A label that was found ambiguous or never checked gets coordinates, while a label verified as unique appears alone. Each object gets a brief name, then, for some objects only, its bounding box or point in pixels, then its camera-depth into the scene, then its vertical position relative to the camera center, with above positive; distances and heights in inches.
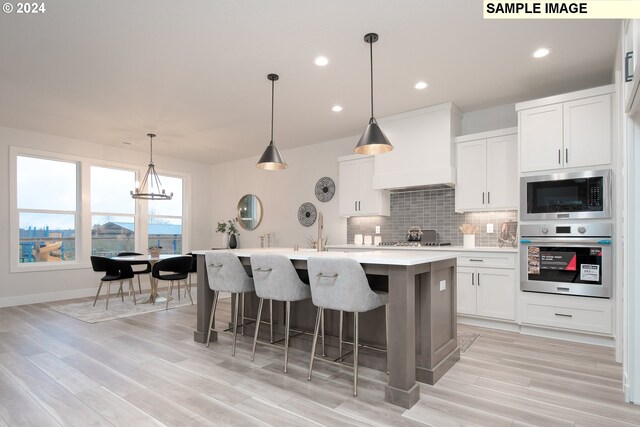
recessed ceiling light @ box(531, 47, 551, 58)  127.3 +58.6
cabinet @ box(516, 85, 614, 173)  137.9 +34.8
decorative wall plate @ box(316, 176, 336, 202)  247.7 +20.1
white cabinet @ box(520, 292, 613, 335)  135.0 -36.5
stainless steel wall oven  134.4 -15.6
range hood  180.5 +35.0
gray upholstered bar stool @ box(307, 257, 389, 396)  96.0 -19.1
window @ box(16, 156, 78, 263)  227.5 +5.7
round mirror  291.9 +5.5
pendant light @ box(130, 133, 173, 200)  220.1 +15.5
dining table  213.2 -25.7
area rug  185.6 -50.7
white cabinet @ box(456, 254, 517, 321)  158.1 -30.2
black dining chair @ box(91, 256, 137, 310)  211.8 -29.4
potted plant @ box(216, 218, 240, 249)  295.4 -11.1
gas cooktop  191.4 -13.8
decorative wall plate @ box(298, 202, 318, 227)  257.3 +2.8
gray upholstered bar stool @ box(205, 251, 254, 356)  129.6 -20.4
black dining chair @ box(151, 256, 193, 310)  212.2 -29.4
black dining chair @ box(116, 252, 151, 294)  214.4 -26.4
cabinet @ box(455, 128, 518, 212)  168.2 +22.5
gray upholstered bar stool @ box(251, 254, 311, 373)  113.5 -19.6
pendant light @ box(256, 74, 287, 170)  147.0 +23.7
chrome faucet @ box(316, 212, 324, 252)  135.2 -7.3
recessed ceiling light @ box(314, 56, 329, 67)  133.7 +58.2
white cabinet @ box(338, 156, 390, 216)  212.8 +16.3
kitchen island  92.7 -27.5
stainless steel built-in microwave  135.7 +8.9
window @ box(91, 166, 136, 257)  258.2 +4.5
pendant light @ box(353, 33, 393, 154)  119.9 +26.1
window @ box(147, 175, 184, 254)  289.6 -1.7
